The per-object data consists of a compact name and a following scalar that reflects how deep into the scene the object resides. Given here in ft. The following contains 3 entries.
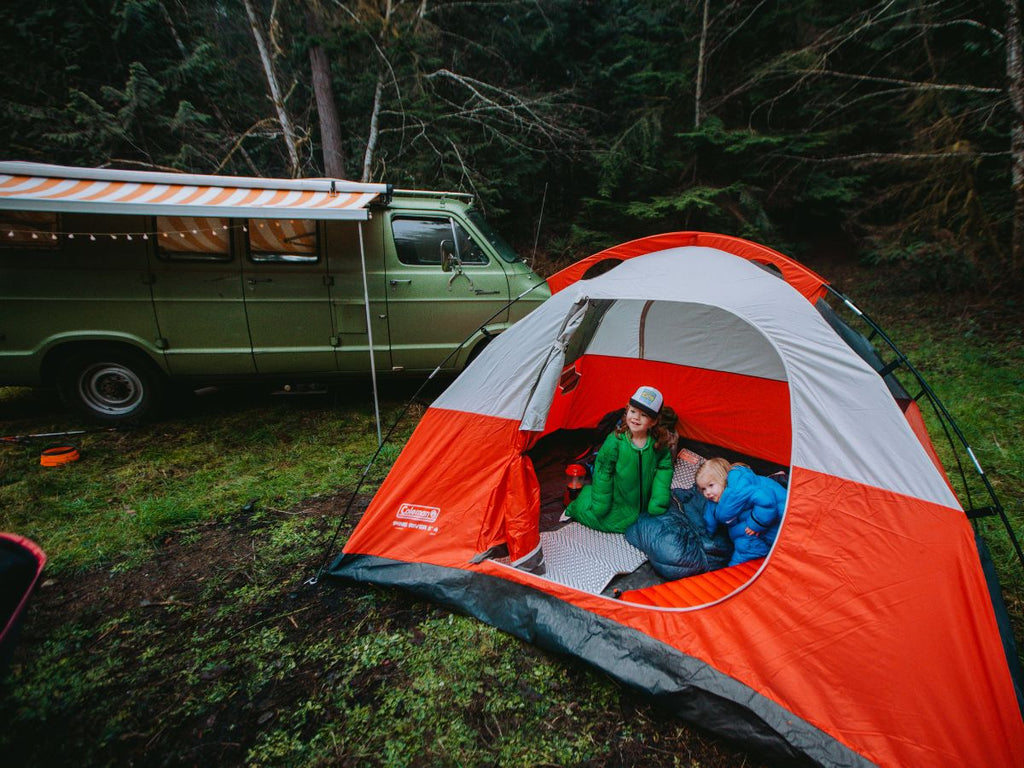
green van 12.41
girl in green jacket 9.21
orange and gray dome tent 5.12
